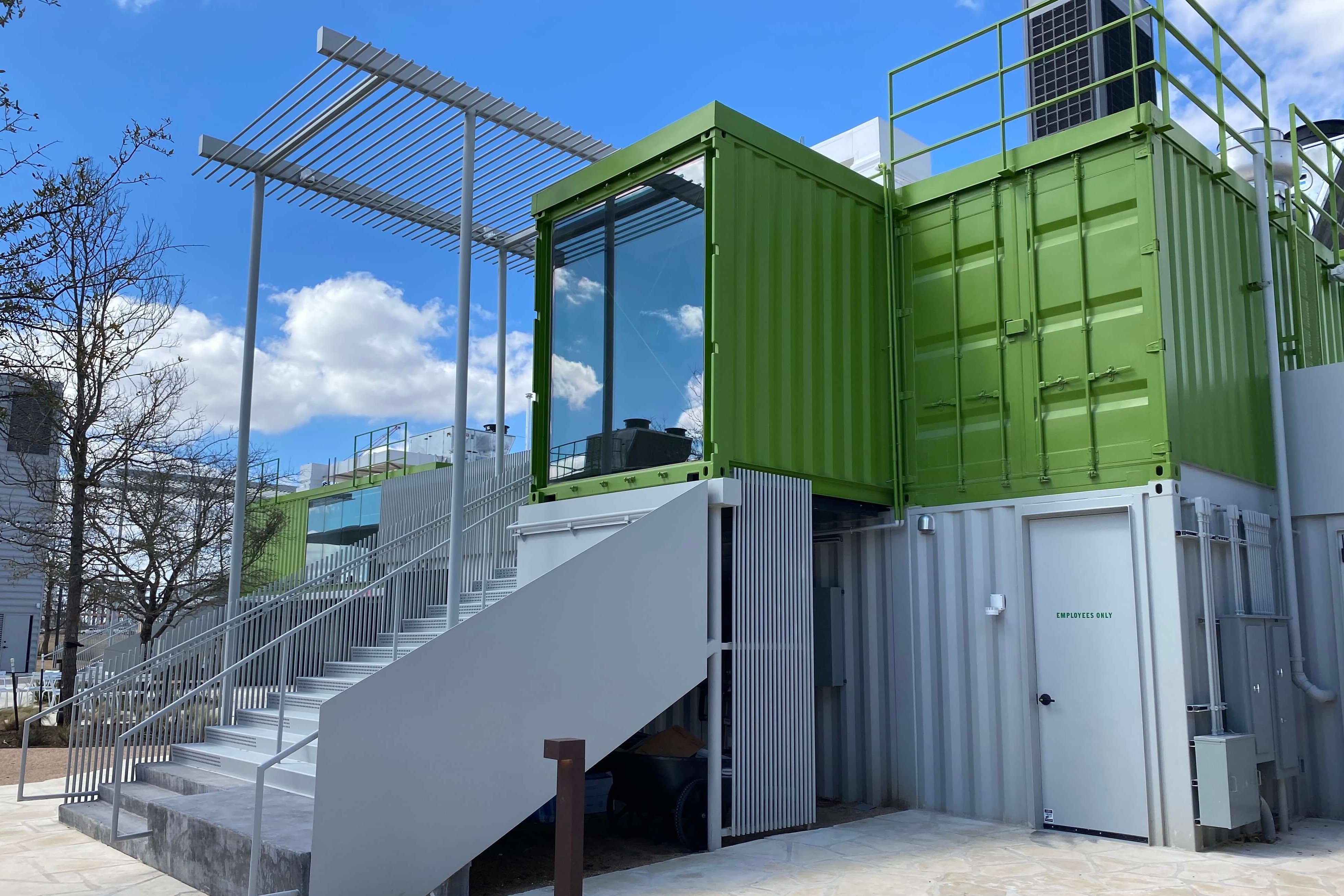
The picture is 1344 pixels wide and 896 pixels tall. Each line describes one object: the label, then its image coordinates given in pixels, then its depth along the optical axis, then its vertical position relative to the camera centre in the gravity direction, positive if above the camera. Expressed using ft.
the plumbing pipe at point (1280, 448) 26.99 +3.95
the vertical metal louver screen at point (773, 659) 24.17 -1.67
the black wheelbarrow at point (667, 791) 23.67 -4.75
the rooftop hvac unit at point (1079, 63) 47.01 +27.82
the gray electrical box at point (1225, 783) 22.18 -4.19
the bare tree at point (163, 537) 56.18 +3.10
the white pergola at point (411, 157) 27.81 +14.02
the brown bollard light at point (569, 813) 12.87 -2.84
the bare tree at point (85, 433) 48.52 +8.29
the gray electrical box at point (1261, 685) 24.20 -2.26
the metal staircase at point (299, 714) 27.37 -3.55
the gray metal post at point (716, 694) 23.31 -2.40
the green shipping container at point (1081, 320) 25.16 +7.21
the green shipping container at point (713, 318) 25.63 +7.39
